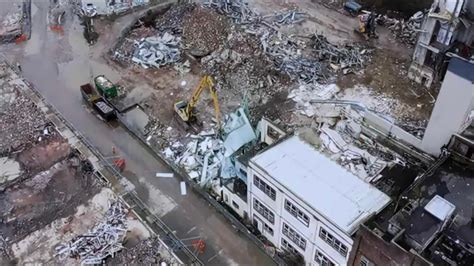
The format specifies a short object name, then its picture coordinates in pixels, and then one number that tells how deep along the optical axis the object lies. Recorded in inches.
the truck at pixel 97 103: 1638.8
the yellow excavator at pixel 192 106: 1542.8
